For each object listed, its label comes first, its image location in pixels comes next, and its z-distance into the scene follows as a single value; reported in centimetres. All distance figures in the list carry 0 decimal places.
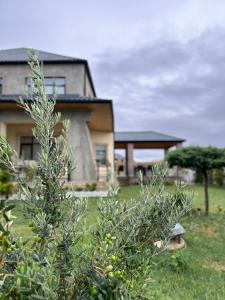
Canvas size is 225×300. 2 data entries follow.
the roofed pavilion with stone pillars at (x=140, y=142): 2950
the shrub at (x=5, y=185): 729
